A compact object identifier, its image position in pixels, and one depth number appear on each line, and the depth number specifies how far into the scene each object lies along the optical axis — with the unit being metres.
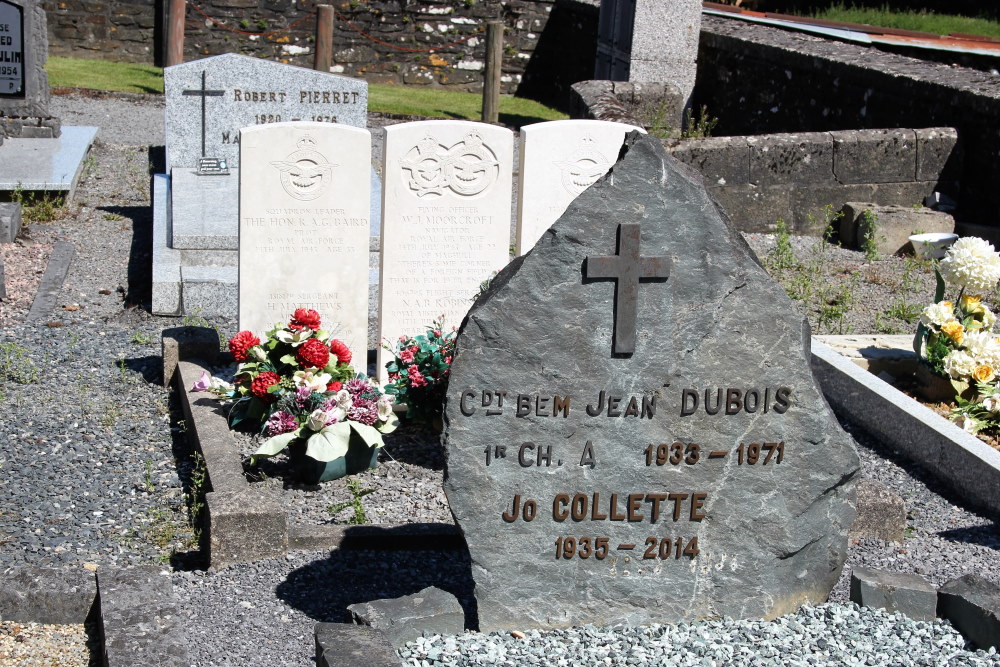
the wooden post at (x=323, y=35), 15.59
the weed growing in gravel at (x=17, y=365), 6.18
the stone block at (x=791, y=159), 9.48
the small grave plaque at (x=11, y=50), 10.70
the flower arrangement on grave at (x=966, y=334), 5.95
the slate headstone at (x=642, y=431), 3.52
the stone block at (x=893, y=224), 9.31
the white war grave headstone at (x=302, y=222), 5.85
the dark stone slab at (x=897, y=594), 3.76
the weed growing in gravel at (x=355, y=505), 4.68
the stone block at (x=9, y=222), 8.68
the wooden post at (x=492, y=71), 15.12
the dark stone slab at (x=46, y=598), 3.92
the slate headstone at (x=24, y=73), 10.73
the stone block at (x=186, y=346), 6.29
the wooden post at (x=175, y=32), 15.12
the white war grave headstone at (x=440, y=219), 5.95
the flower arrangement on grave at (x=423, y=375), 5.56
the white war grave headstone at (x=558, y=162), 6.27
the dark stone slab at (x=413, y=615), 3.46
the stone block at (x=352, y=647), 3.21
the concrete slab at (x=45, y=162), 9.67
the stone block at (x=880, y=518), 4.77
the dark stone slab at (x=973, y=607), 3.60
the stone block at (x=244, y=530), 4.29
